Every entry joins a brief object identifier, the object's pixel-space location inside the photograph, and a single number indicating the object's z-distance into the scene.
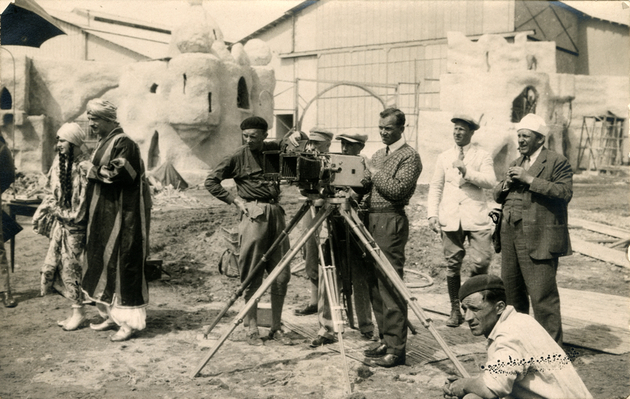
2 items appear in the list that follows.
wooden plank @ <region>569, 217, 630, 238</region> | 9.46
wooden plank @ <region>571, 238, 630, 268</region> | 7.80
